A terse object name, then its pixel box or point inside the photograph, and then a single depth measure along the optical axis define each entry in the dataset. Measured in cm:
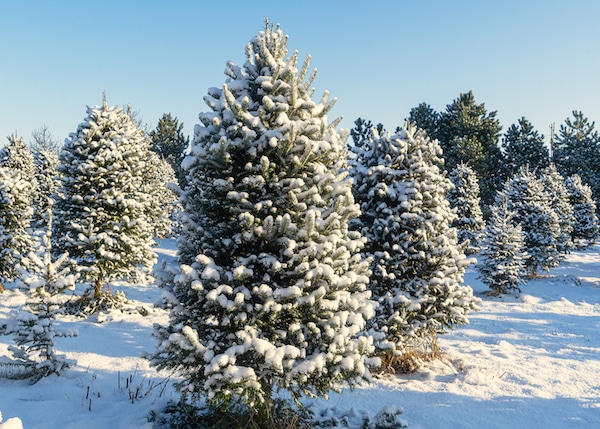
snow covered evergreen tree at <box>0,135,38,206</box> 3272
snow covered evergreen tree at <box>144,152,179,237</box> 3222
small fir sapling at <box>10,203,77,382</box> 638
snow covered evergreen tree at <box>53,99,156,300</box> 1190
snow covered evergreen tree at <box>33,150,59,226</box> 3192
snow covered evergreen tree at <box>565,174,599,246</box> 3431
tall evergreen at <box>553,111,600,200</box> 4159
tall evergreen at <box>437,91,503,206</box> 3997
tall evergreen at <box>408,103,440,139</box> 4362
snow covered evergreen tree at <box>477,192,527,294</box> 1980
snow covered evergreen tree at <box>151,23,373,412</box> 448
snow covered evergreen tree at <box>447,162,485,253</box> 2860
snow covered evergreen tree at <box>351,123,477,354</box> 831
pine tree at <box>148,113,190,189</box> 5125
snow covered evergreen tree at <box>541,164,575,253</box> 2773
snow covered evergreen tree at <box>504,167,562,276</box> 2420
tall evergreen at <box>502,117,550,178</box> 4309
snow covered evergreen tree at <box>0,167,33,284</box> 1355
